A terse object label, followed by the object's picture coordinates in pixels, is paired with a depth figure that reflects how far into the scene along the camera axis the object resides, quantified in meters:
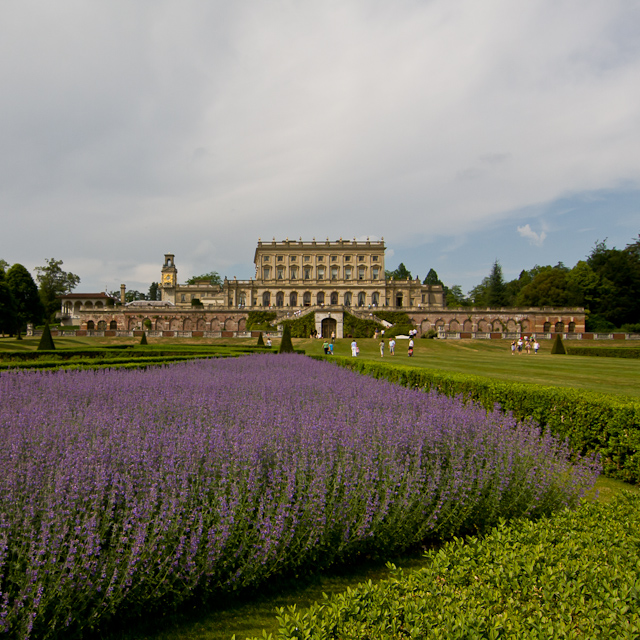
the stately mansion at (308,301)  62.97
